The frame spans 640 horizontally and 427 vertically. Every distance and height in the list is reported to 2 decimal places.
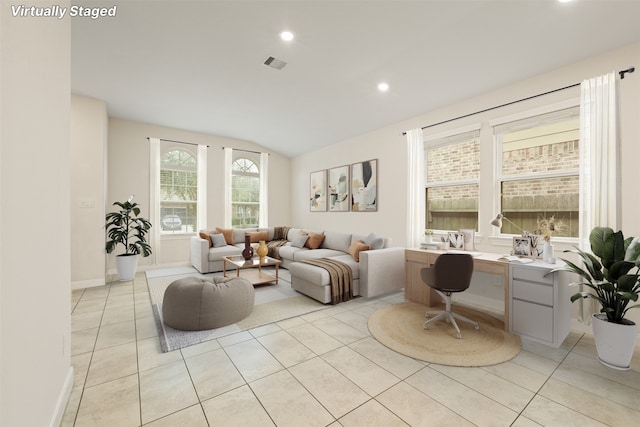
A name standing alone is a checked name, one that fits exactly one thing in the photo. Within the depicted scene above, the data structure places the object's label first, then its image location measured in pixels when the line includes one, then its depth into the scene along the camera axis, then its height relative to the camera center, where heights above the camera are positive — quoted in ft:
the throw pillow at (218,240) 18.39 -1.93
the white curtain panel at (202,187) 20.17 +1.92
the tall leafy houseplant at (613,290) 6.92 -2.09
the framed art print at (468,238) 11.51 -1.13
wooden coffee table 13.62 -3.27
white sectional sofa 12.00 -2.68
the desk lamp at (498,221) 10.40 -0.35
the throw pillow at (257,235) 20.48 -1.80
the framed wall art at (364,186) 16.68 +1.69
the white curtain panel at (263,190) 23.07 +1.93
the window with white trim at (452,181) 12.45 +1.55
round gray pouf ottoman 8.86 -3.14
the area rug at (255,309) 8.46 -3.98
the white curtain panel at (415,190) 13.93 +1.17
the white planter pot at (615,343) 6.89 -3.47
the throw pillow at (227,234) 19.56 -1.60
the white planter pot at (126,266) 15.20 -3.09
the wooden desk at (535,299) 8.13 -2.79
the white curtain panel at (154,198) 18.19 +0.99
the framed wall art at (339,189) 18.88 +1.68
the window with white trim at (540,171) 9.82 +1.63
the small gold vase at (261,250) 14.70 -2.10
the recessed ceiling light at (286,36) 9.44 +6.35
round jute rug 7.50 -4.07
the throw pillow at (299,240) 18.70 -2.02
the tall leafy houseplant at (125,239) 15.20 -1.57
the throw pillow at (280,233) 22.32 -1.75
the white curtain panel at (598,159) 8.42 +1.73
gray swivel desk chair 8.72 -2.01
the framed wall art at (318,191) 20.84 +1.70
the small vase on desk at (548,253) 8.89 -1.38
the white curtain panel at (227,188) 21.17 +1.94
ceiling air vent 11.11 +6.38
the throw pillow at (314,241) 18.19 -1.98
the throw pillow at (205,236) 18.12 -1.62
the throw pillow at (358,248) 13.98 -1.90
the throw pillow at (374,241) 14.05 -1.58
